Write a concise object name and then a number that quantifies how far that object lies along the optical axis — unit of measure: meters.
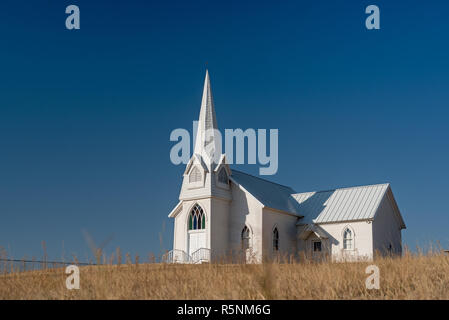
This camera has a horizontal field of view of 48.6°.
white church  37.28
